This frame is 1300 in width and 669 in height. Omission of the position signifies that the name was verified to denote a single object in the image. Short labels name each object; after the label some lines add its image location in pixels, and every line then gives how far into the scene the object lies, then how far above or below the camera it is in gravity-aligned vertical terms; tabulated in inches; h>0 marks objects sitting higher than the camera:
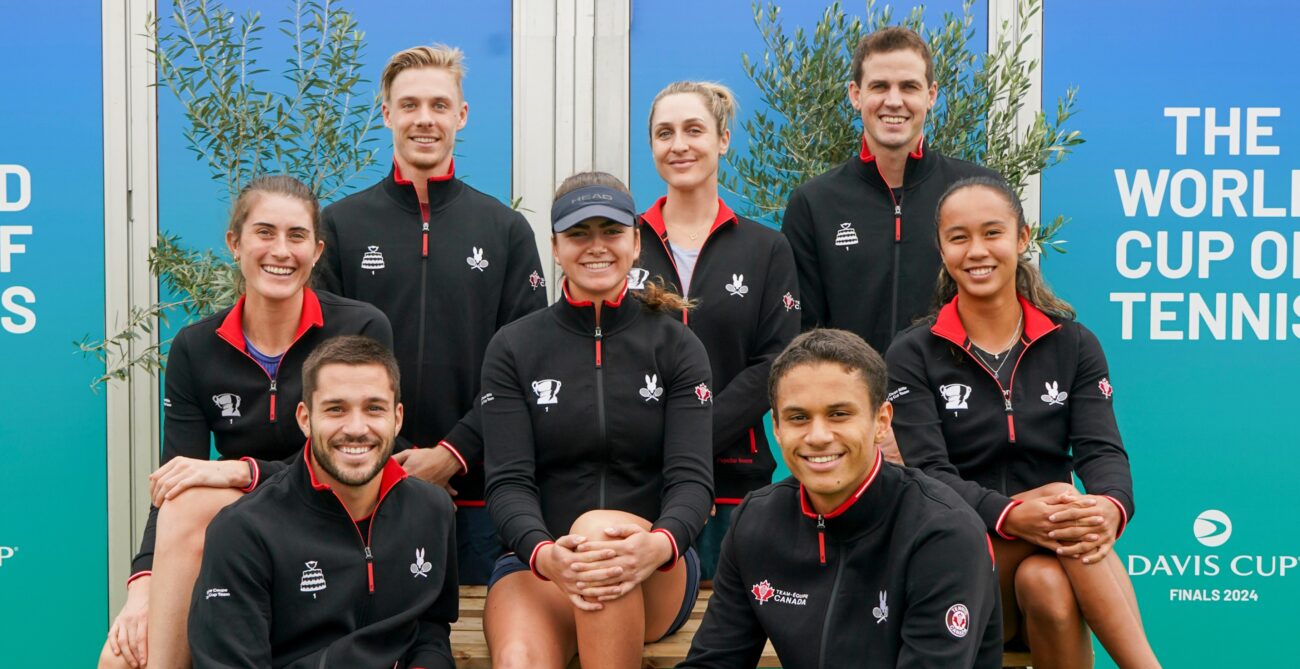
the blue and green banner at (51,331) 173.0 -2.9
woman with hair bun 134.9 +4.3
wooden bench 116.0 -30.6
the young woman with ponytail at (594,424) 114.0 -10.1
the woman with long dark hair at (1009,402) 113.3 -7.9
